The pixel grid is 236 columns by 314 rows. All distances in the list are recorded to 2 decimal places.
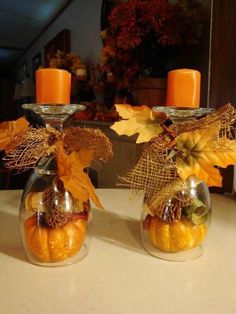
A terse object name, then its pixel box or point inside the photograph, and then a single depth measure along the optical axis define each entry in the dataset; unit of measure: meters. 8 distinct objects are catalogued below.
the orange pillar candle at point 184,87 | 0.40
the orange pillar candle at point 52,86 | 0.39
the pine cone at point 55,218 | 0.40
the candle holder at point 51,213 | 0.40
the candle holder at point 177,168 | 0.39
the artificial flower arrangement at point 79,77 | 1.97
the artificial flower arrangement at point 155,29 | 0.96
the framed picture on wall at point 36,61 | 3.89
